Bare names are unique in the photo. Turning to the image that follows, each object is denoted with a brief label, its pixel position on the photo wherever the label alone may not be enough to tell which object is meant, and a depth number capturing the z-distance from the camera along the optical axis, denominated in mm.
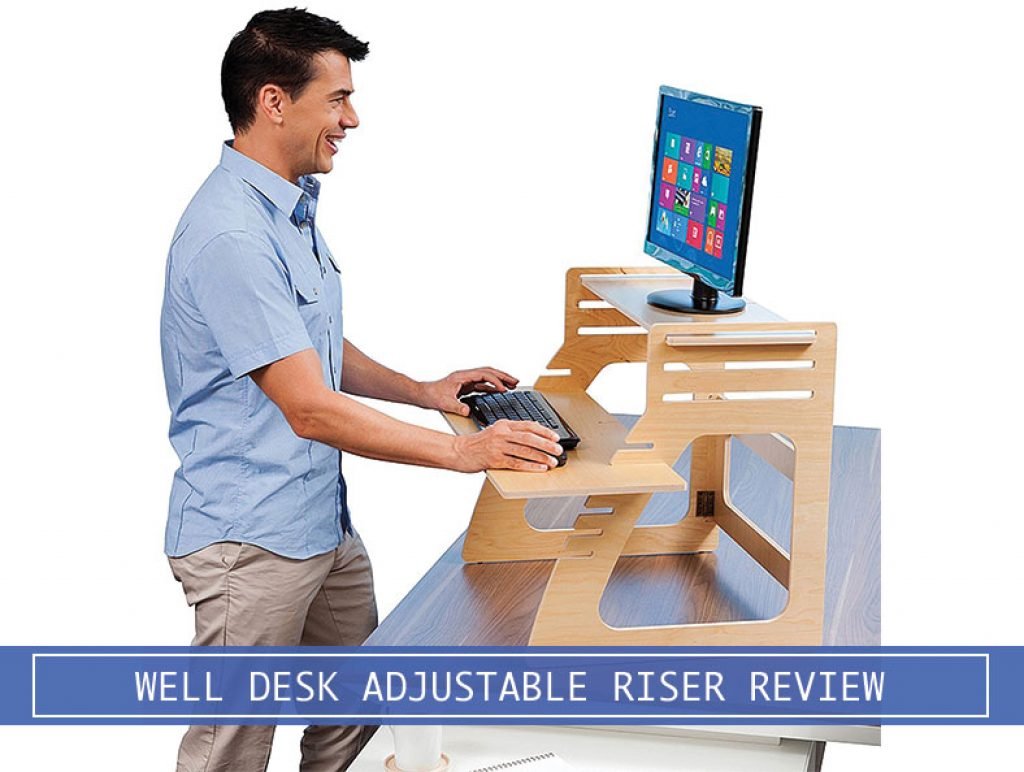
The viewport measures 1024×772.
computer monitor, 3203
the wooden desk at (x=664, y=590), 3250
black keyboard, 3322
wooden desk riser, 3064
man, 3090
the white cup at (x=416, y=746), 2822
